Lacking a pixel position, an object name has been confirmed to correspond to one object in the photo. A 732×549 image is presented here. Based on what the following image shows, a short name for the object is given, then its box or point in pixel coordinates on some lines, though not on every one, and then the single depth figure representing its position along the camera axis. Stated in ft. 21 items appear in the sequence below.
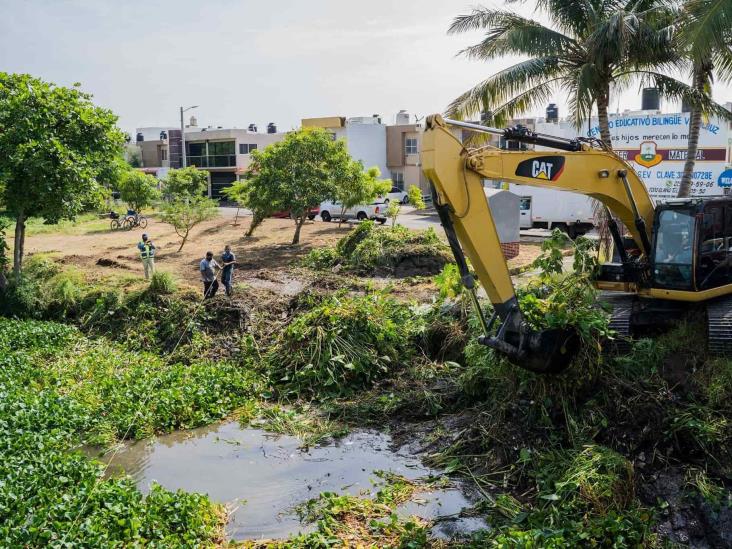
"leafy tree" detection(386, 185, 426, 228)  86.92
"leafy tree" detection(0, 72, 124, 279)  59.41
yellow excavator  30.53
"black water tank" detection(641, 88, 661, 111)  128.74
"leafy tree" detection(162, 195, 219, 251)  90.63
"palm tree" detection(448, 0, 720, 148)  56.52
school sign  95.50
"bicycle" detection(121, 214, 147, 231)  123.24
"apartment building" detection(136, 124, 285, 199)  196.95
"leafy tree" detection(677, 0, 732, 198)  42.75
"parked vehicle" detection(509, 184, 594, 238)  101.40
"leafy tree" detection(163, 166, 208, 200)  133.18
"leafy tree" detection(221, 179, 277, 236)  89.97
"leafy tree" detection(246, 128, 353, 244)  86.89
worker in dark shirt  59.31
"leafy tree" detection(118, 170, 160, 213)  122.72
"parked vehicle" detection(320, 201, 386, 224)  124.16
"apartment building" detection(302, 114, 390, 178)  184.03
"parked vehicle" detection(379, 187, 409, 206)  165.22
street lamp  166.50
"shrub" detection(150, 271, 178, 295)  57.36
